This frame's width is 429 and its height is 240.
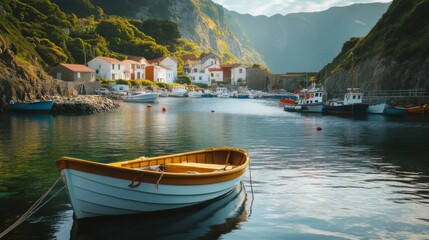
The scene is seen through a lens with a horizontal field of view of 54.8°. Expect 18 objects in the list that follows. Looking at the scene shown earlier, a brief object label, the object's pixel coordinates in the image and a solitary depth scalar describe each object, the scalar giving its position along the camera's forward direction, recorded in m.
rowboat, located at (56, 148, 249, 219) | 12.59
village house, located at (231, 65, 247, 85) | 160.88
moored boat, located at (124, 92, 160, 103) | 93.62
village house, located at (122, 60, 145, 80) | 120.25
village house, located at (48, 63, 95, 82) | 95.75
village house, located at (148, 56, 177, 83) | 135.12
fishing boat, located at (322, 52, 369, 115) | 64.25
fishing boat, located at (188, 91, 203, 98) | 126.06
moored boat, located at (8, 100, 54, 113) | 60.97
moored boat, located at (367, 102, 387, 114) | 62.59
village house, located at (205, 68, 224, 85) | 161.25
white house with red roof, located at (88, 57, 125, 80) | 112.06
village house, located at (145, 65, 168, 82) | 128.25
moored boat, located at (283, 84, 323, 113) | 69.18
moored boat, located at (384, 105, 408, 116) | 60.72
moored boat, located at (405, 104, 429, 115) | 60.38
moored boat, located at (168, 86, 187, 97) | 123.50
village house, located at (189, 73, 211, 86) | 155.88
